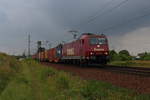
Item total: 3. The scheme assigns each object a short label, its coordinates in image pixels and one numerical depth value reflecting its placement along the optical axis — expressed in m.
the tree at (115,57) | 47.39
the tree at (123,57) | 48.56
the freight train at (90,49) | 21.95
